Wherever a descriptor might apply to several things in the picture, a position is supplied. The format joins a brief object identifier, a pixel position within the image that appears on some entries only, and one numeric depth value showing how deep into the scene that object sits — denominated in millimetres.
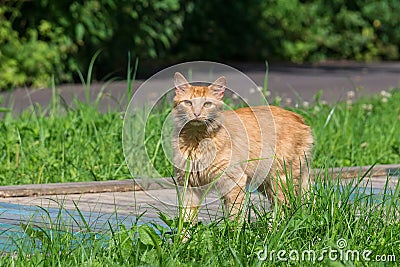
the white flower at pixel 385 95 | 20316
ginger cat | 10258
